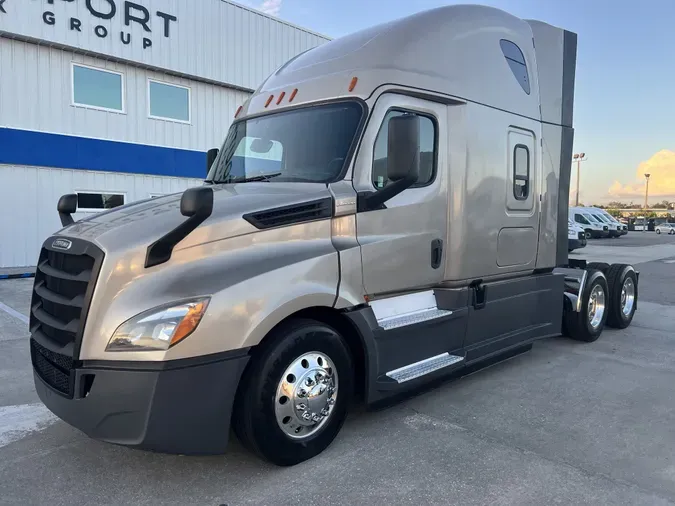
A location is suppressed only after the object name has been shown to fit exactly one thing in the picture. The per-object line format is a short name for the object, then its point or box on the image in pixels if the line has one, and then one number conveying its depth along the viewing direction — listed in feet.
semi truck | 9.84
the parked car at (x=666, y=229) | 146.33
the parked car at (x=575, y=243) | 26.00
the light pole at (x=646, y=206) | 159.41
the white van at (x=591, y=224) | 107.24
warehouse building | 41.57
